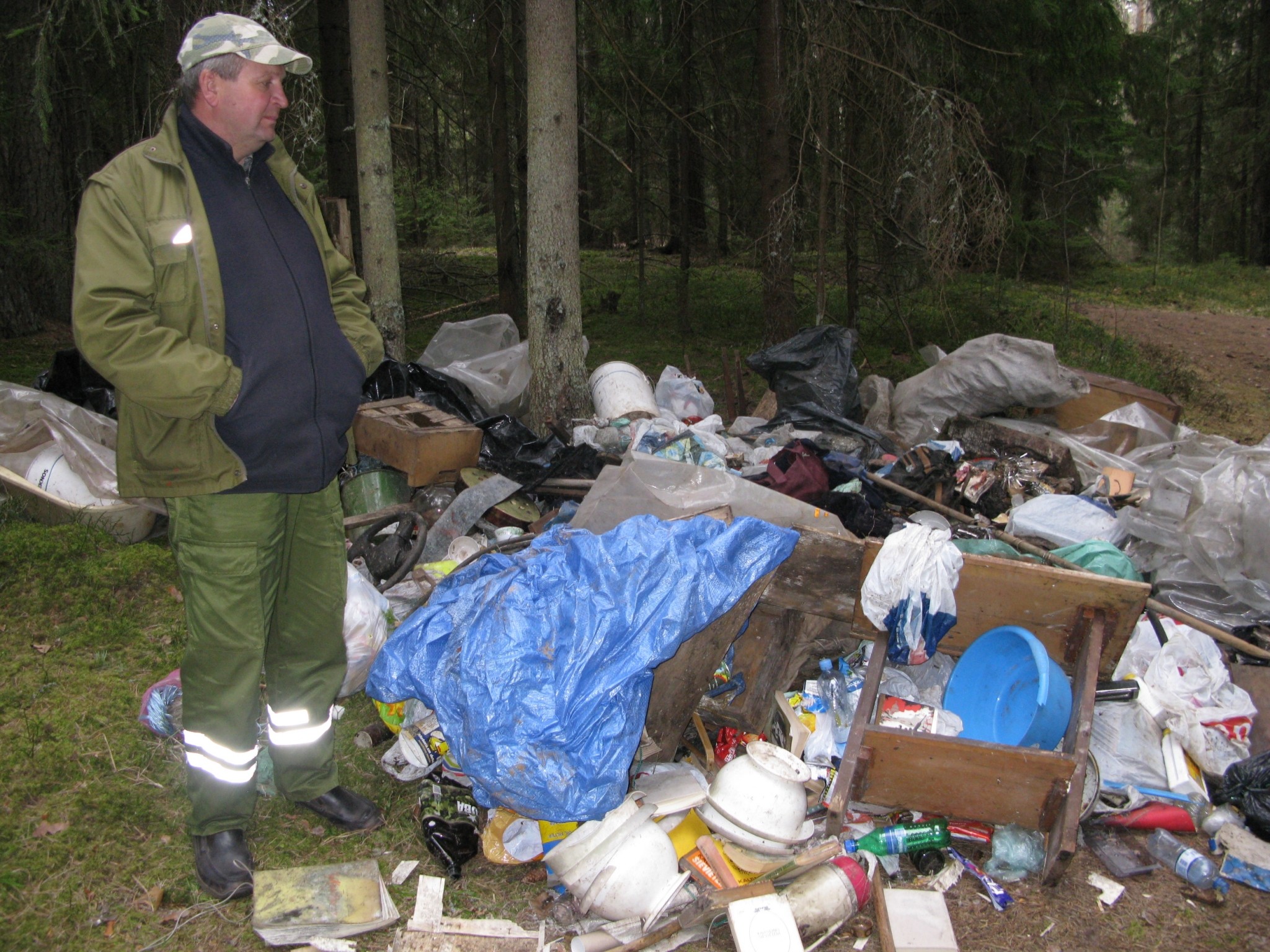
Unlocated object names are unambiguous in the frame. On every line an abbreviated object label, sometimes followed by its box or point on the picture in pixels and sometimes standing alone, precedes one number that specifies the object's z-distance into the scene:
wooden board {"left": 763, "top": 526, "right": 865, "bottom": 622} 3.21
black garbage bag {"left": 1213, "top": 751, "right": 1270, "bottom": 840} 2.78
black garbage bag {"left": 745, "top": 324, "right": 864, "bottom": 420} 5.84
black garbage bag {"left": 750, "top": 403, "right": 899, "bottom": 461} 5.33
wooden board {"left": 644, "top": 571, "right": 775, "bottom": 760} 2.85
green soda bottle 2.66
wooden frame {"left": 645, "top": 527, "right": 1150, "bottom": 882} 2.61
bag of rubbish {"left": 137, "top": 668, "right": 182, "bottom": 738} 2.94
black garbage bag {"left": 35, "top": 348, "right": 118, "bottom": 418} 5.06
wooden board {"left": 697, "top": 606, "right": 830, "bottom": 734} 3.10
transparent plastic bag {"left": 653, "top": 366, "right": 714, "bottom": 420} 6.16
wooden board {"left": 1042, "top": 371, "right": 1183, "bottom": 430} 5.90
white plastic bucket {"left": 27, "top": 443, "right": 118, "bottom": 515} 4.29
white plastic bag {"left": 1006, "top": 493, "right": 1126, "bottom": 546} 4.18
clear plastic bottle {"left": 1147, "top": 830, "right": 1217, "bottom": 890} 2.62
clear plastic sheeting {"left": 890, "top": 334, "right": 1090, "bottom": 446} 5.72
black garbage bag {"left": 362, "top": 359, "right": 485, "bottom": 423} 5.57
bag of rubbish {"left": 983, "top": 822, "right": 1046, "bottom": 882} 2.62
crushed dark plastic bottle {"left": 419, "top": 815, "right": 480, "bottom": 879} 2.54
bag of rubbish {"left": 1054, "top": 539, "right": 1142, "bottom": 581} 3.64
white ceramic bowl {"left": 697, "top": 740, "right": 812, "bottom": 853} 2.54
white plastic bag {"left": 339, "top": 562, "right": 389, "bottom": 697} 3.17
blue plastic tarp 2.44
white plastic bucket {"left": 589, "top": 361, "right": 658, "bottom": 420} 5.72
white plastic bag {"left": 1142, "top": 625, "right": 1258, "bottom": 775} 3.03
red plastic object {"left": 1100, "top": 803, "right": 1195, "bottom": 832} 2.81
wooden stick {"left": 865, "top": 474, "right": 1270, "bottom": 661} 3.37
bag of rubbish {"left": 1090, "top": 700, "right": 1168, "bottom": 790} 2.97
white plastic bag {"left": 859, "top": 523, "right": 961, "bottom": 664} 3.06
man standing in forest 2.04
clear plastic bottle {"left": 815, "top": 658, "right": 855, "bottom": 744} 3.11
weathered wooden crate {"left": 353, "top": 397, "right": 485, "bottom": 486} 4.58
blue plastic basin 2.74
